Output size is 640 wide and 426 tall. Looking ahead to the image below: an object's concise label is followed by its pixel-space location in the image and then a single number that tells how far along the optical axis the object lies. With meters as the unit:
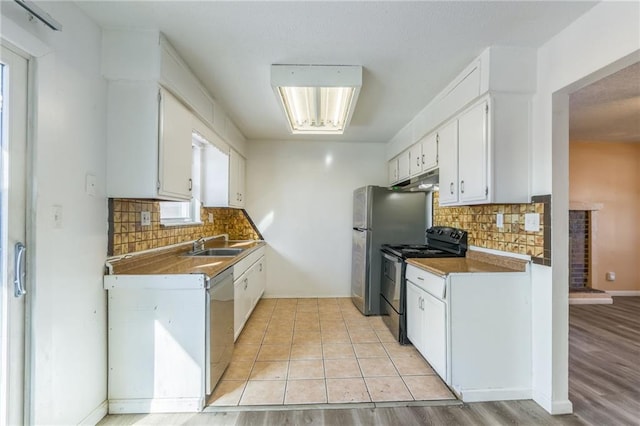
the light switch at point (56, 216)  1.49
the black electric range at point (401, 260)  2.84
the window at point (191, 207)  2.99
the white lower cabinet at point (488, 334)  2.04
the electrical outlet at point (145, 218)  2.27
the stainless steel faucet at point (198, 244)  3.17
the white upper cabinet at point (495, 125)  1.99
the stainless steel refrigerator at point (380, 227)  3.68
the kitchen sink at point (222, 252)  3.28
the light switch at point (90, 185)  1.71
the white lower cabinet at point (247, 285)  2.76
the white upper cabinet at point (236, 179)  3.59
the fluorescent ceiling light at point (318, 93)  2.17
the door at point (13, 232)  1.33
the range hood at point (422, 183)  2.97
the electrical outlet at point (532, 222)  2.02
